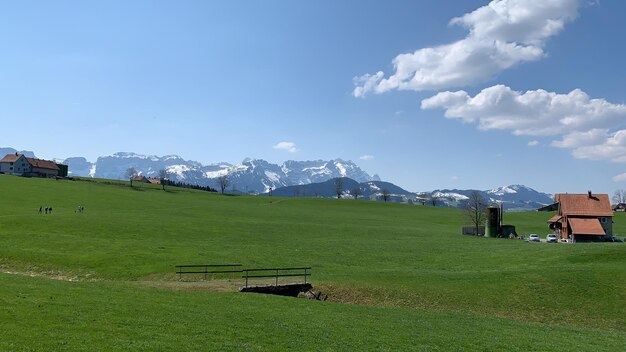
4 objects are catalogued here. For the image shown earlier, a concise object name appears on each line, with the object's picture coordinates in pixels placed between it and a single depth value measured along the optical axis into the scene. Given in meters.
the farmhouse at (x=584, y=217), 95.75
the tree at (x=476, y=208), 117.48
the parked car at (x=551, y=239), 93.19
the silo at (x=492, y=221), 100.94
